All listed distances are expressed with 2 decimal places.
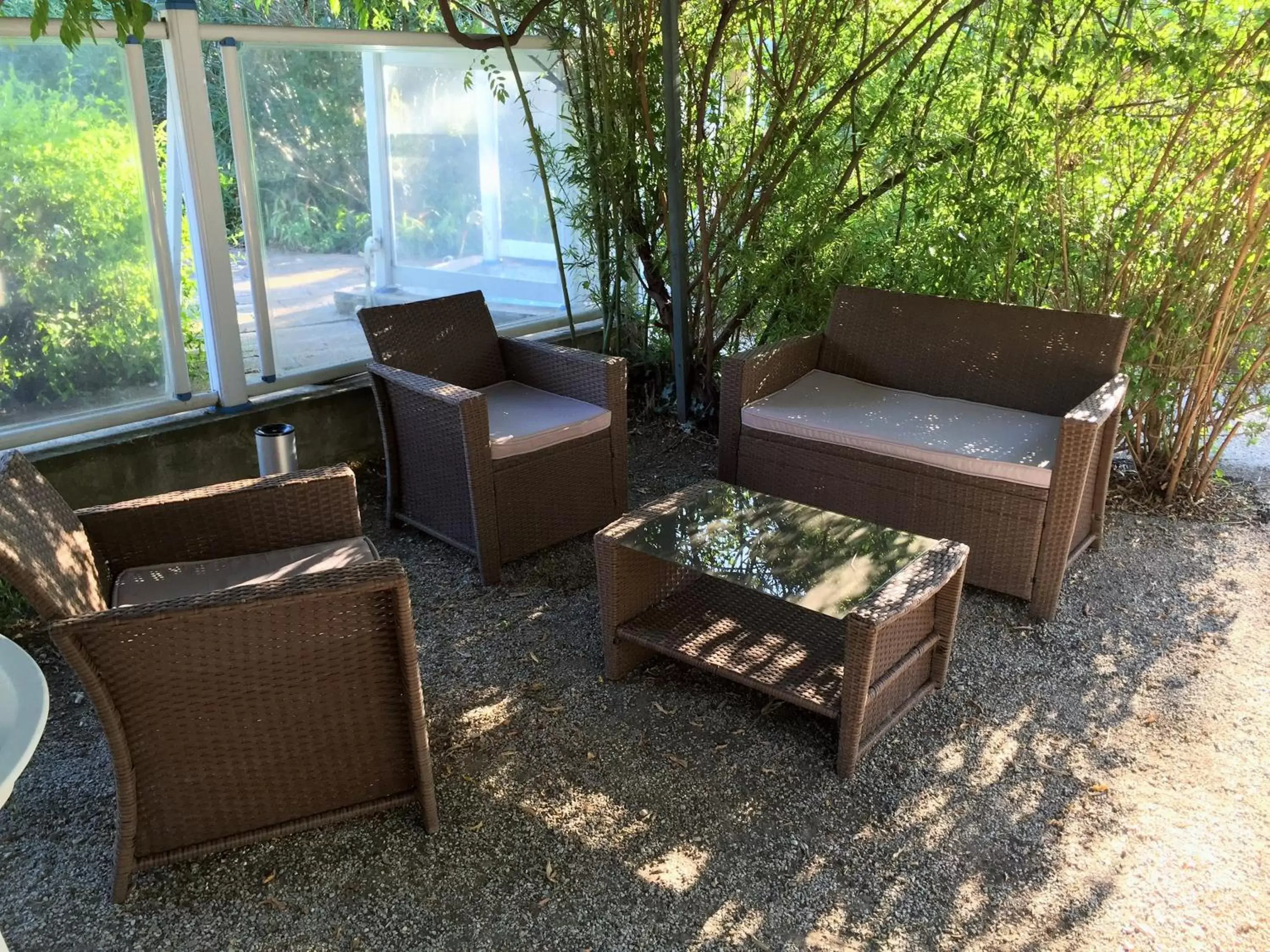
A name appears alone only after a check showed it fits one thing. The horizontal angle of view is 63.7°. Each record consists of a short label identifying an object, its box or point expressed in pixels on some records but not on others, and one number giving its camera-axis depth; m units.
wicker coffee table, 2.44
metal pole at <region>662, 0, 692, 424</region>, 3.99
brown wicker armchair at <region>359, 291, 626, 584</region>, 3.37
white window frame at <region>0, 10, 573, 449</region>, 3.43
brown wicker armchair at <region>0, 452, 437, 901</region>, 1.87
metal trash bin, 3.46
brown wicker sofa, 3.14
